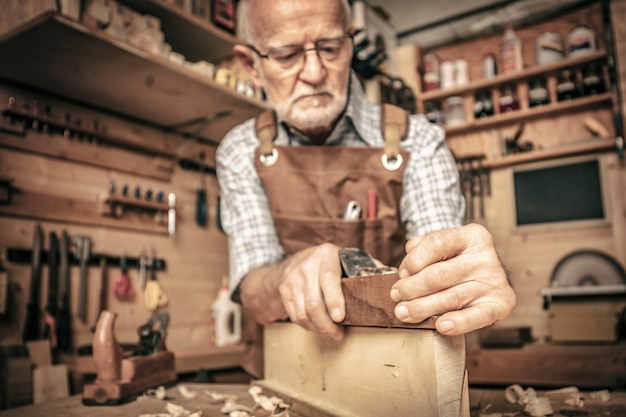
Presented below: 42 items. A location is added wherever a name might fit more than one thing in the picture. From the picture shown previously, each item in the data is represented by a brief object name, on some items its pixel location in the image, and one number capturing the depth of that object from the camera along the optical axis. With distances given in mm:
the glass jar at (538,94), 3230
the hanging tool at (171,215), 2473
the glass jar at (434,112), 3622
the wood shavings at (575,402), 960
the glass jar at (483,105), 3471
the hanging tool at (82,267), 1975
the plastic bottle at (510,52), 3338
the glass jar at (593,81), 3078
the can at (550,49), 3207
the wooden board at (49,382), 1706
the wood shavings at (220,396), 1103
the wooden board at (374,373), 691
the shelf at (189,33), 2059
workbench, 935
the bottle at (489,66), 3449
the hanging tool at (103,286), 2078
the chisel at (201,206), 2662
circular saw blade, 2854
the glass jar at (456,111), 3580
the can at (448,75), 3678
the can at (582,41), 3096
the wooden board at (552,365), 2256
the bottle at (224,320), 2582
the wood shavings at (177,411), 992
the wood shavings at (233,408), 982
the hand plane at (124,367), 1154
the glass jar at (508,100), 3373
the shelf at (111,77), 1595
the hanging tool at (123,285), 2143
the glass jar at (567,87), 3166
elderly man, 1334
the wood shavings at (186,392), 1215
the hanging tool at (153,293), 2289
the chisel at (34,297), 1785
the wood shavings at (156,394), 1210
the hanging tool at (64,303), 1857
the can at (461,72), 3600
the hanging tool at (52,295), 1835
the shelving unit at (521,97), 3070
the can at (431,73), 3734
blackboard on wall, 3088
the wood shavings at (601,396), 1001
